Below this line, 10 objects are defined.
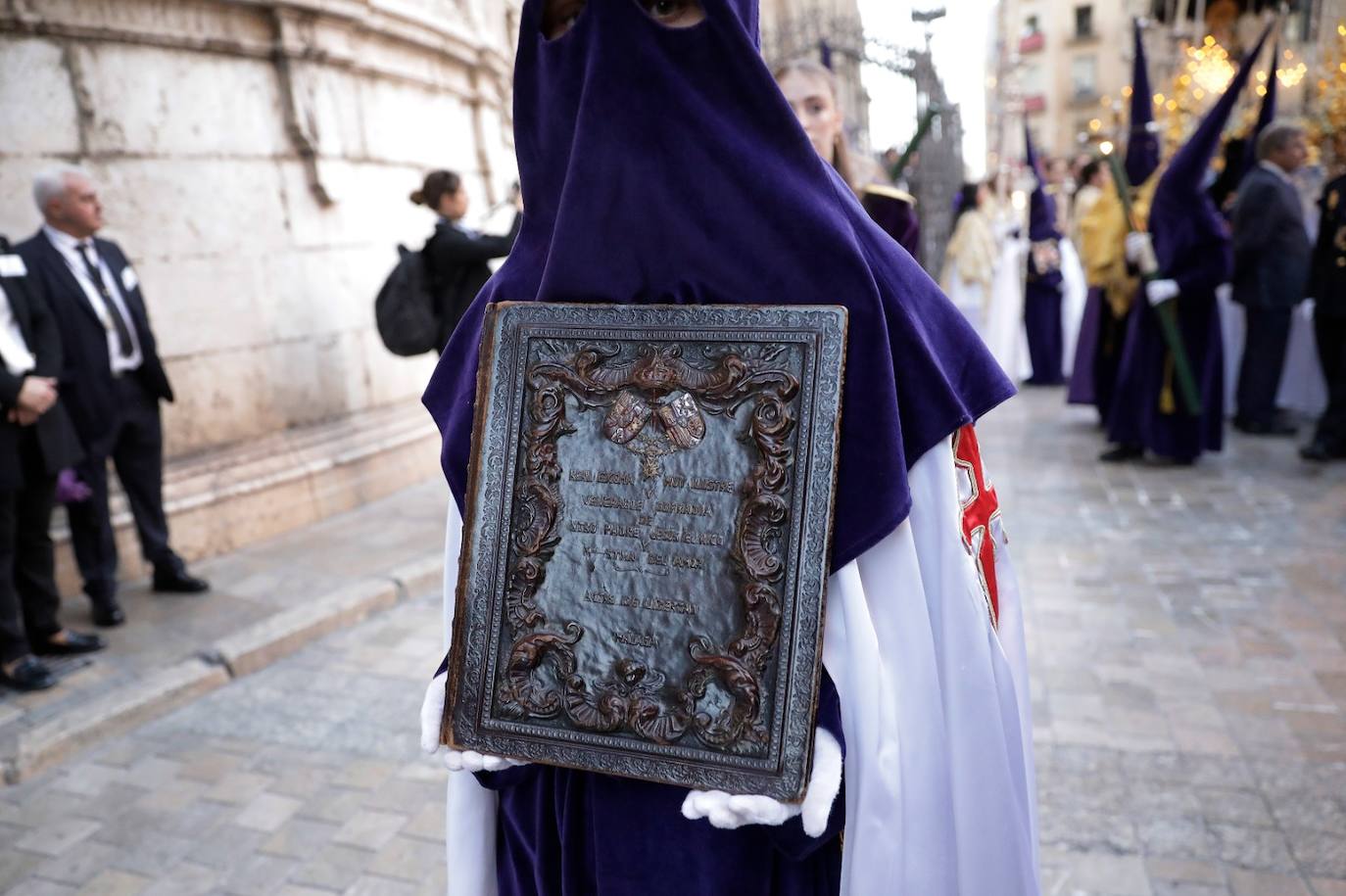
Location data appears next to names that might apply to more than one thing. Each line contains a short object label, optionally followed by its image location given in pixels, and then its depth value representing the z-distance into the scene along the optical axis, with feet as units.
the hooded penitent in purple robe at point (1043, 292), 33.73
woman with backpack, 17.78
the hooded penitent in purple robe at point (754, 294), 4.15
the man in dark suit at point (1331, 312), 22.09
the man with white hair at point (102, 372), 14.38
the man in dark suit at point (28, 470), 12.93
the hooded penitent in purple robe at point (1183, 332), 21.18
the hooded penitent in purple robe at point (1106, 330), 24.81
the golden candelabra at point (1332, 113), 25.29
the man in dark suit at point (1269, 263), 23.26
